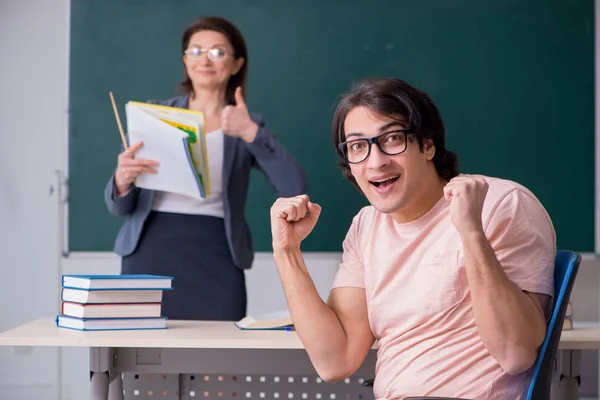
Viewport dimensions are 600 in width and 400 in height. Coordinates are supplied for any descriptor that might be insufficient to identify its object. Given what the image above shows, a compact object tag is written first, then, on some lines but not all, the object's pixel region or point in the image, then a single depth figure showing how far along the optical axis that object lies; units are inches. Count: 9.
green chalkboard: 156.3
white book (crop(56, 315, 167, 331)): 85.4
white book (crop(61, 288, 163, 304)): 85.2
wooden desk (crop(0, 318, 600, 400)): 79.8
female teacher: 112.9
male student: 59.3
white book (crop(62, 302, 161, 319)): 85.4
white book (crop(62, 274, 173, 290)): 85.0
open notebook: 88.4
